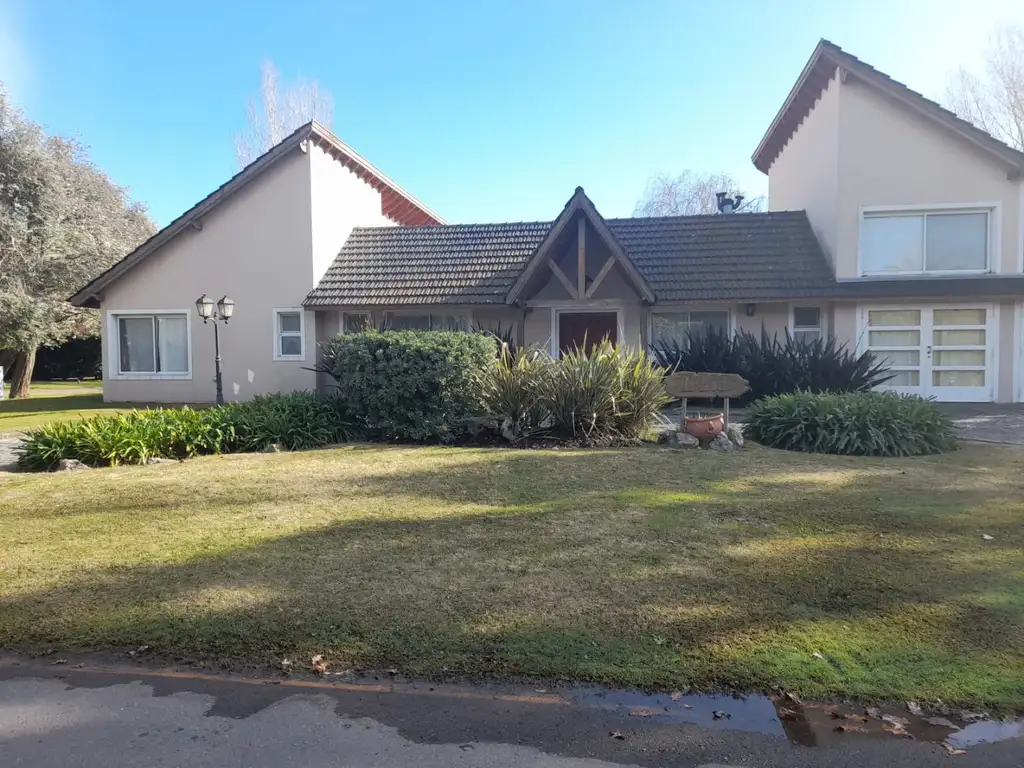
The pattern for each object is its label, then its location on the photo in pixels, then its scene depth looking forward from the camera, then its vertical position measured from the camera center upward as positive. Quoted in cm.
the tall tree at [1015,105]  2600 +963
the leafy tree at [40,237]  1961 +384
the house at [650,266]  1516 +228
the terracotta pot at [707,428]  986 -91
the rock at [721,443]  977 -112
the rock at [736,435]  989 -102
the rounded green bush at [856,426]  950 -89
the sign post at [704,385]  1072 -33
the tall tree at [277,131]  3198 +1081
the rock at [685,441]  992 -110
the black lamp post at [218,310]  1510 +128
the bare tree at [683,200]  4531 +1079
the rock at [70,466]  927 -129
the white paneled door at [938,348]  1534 +29
